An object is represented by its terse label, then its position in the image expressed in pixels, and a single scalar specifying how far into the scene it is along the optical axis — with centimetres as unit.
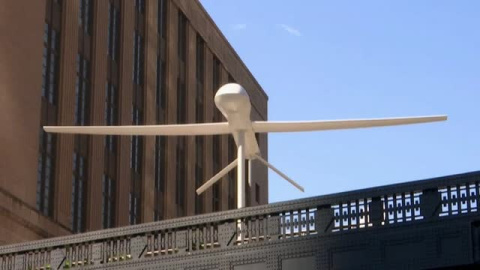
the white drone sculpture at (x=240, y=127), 4116
